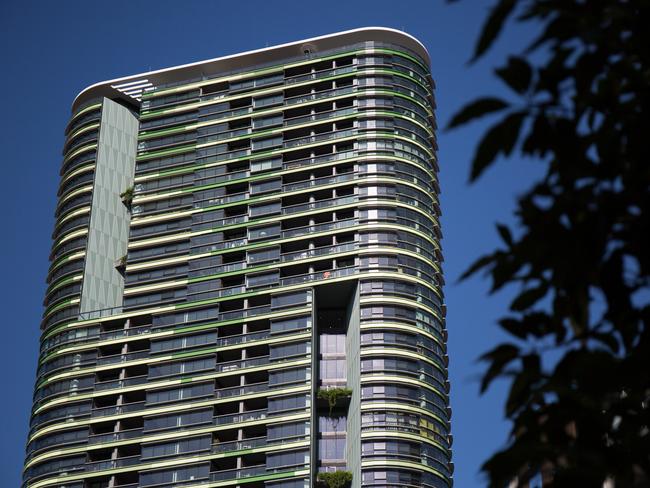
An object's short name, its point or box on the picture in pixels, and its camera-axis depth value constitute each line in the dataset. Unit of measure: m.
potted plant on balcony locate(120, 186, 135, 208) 134.50
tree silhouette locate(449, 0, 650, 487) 7.66
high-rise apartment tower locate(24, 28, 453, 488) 109.44
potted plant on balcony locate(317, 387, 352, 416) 110.50
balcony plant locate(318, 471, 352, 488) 105.88
